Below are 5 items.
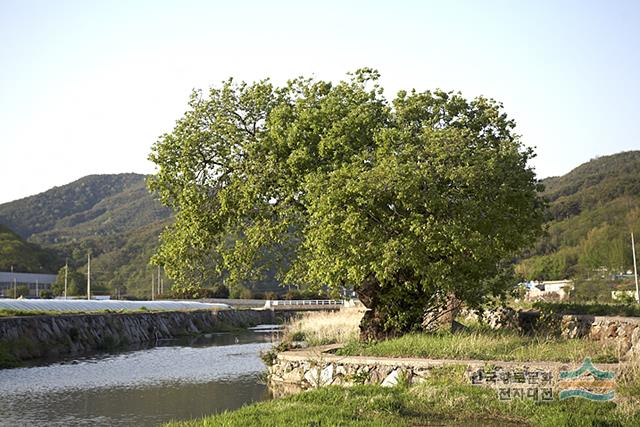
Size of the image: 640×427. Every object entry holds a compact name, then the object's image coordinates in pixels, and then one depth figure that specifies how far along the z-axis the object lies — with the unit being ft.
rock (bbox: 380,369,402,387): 56.76
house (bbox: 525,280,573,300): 176.35
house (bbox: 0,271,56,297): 376.15
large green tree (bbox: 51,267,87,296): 331.98
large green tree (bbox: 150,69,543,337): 67.82
